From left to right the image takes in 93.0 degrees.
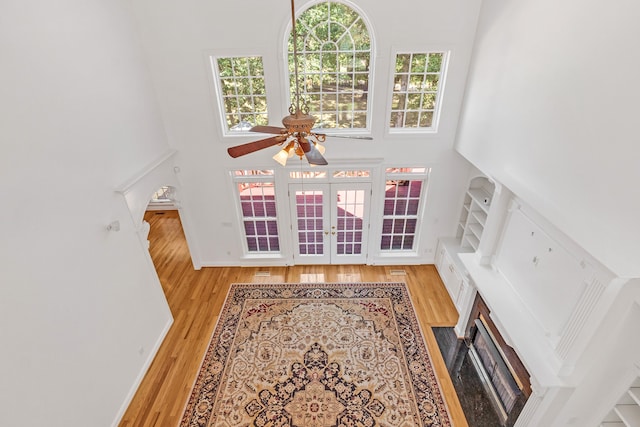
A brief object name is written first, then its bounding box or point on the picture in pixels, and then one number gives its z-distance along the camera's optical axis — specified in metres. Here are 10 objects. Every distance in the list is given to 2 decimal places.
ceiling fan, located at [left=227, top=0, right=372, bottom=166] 2.69
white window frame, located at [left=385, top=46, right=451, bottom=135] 5.00
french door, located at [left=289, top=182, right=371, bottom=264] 6.23
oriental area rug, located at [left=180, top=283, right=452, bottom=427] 4.21
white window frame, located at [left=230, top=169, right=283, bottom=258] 6.13
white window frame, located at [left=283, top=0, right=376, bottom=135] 4.85
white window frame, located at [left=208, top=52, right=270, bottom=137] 5.07
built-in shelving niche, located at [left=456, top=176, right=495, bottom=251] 5.64
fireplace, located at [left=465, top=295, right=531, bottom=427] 3.79
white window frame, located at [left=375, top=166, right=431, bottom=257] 6.08
